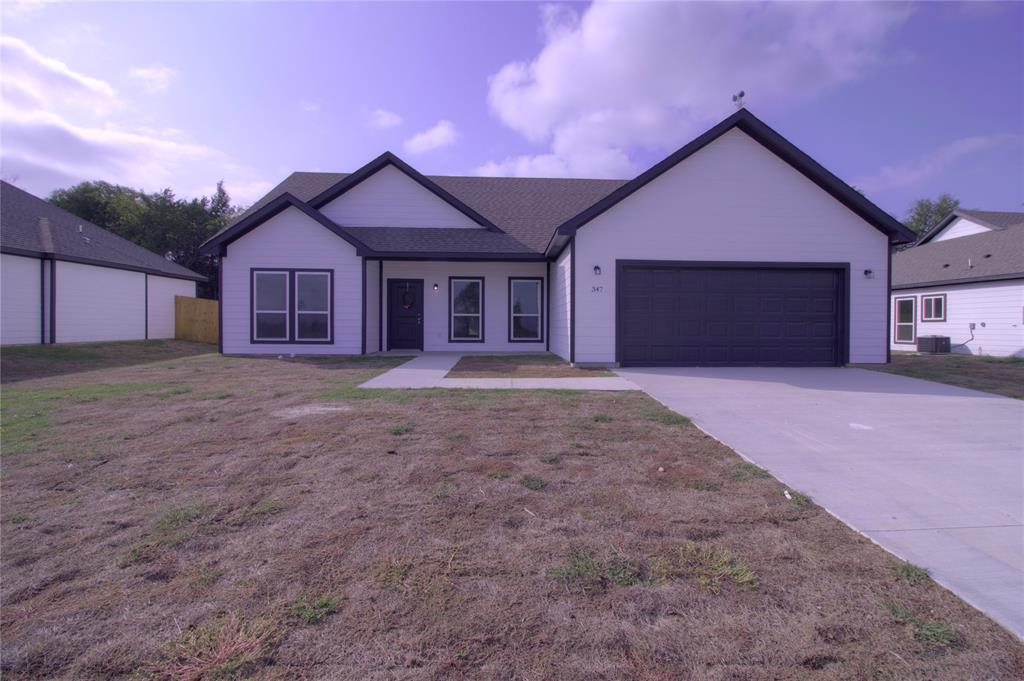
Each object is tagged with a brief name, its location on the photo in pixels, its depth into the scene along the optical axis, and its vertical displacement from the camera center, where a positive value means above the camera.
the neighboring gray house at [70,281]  16.67 +1.65
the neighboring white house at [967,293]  17.47 +1.38
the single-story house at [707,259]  12.66 +1.74
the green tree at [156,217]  37.72 +7.85
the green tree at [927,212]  50.47 +11.09
